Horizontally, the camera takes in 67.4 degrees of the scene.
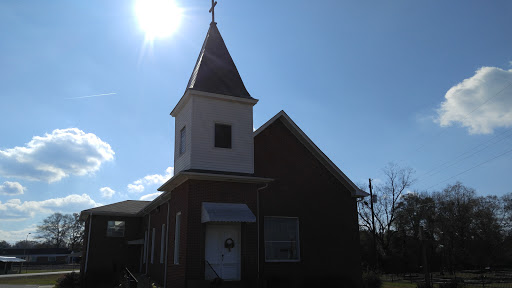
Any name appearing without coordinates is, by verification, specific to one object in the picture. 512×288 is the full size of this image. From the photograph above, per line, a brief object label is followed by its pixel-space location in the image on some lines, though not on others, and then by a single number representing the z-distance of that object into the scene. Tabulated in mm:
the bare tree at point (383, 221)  52041
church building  12711
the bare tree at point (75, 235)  88562
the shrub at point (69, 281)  23556
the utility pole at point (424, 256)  18641
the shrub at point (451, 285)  18344
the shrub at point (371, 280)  18906
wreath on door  12914
